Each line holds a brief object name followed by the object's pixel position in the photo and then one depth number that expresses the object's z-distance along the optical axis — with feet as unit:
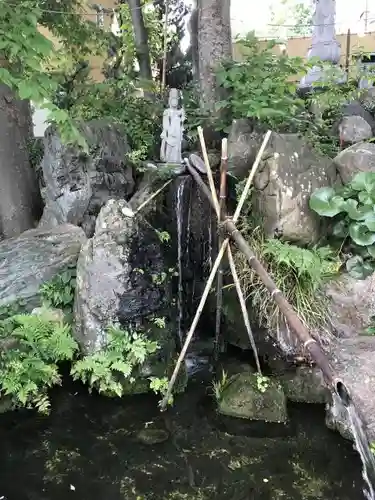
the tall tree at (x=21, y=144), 24.16
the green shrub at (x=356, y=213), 20.22
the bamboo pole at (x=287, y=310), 11.09
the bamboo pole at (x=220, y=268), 17.83
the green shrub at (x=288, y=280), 18.74
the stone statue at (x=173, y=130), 25.41
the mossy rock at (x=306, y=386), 18.29
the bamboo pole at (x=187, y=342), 17.03
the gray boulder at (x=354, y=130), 27.63
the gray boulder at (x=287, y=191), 20.31
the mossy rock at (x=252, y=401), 17.25
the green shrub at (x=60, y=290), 20.71
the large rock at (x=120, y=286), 18.94
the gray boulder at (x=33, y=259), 21.13
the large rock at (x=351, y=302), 19.76
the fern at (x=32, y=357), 17.52
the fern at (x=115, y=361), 18.08
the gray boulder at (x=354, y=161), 21.80
